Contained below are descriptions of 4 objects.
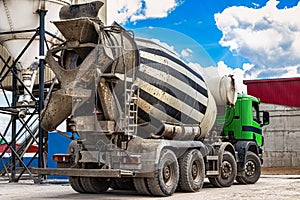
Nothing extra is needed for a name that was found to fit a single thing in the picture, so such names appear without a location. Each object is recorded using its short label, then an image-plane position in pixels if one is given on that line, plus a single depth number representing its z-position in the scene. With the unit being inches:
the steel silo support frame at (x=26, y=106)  642.8
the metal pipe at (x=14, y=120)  707.7
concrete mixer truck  421.4
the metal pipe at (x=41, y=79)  639.8
